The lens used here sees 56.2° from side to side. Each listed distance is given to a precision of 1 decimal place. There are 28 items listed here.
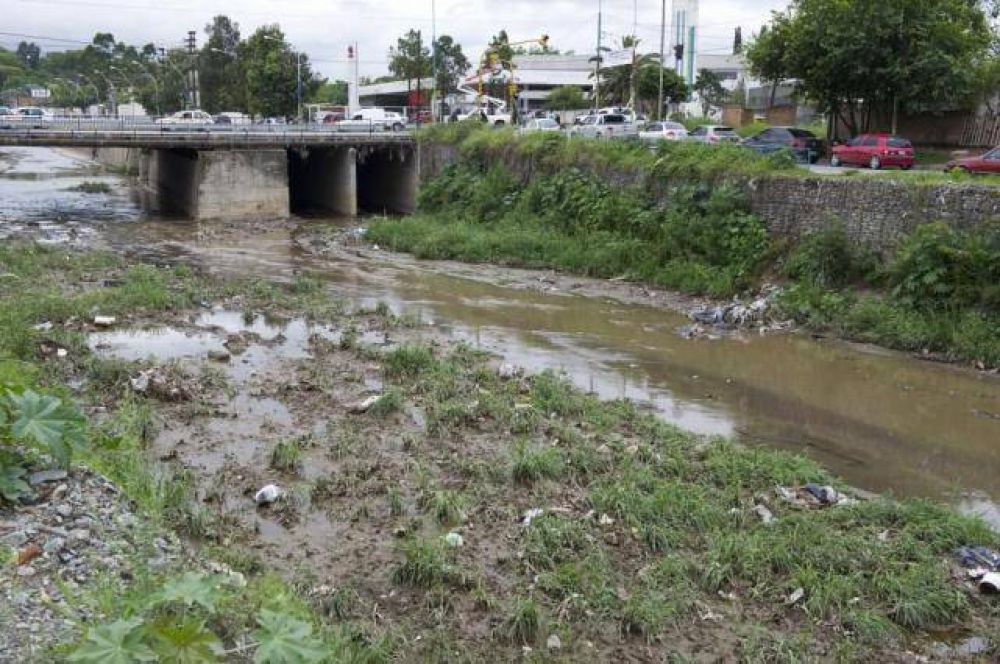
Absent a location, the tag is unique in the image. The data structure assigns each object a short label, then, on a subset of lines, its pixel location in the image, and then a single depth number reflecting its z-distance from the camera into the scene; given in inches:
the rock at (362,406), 511.5
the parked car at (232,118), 2521.8
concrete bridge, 1605.6
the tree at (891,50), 1278.3
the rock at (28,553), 252.1
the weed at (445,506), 375.6
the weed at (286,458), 426.3
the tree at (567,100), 3193.9
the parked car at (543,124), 1679.9
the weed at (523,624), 291.7
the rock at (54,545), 262.4
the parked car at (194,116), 2454.8
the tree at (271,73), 2832.2
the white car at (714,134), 1435.8
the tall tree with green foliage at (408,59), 3982.0
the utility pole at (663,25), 1929.1
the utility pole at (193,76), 3474.4
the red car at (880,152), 1157.1
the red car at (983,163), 971.9
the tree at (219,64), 3425.2
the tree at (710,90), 3242.6
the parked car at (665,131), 1432.1
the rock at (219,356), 615.5
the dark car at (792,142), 1299.2
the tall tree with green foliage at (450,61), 3858.3
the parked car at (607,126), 1621.3
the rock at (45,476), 299.6
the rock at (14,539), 258.8
